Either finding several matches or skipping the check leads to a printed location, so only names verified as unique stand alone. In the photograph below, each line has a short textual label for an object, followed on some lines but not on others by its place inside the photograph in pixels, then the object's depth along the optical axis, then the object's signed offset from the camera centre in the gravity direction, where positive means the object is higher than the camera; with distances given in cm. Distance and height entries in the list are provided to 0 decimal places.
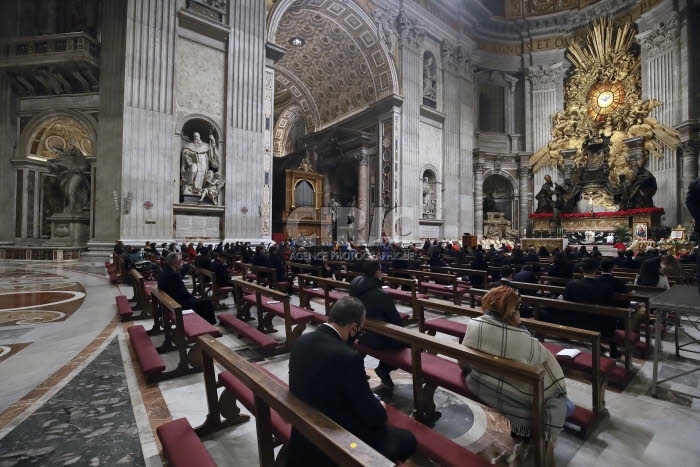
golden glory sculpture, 1645 +728
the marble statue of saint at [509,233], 1997 +43
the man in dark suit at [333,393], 131 -61
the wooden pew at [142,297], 466 -84
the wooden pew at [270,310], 368 -88
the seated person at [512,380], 178 -73
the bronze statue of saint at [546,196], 1822 +241
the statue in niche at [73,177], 1145 +206
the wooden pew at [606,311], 283 -67
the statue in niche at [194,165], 1059 +231
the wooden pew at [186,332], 292 -84
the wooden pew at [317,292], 488 -87
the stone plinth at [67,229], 1127 +28
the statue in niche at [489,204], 2098 +225
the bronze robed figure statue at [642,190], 1479 +226
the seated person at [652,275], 467 -47
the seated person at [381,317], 274 -64
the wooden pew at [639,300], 357 -67
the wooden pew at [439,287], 566 -89
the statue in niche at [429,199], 1764 +213
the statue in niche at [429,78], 1777 +856
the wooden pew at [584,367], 213 -94
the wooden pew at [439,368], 162 -87
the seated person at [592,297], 341 -58
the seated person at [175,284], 383 -52
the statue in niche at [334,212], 1899 +153
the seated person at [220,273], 566 -58
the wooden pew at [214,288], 543 -82
